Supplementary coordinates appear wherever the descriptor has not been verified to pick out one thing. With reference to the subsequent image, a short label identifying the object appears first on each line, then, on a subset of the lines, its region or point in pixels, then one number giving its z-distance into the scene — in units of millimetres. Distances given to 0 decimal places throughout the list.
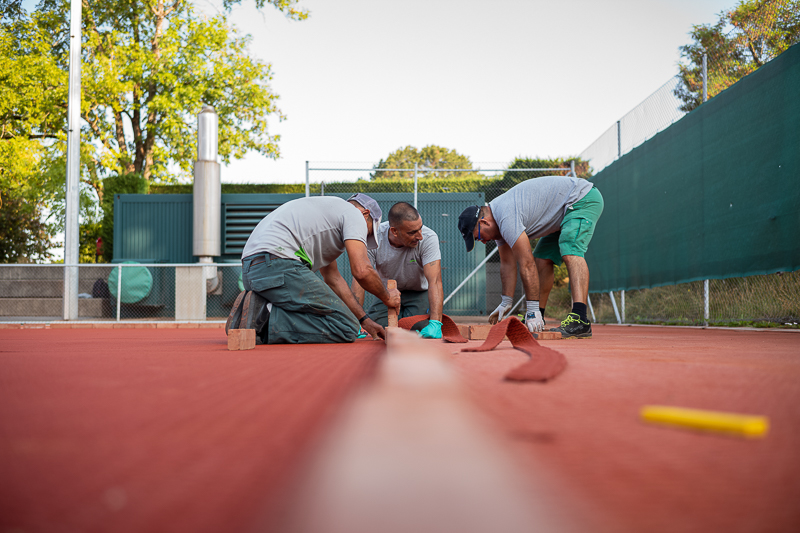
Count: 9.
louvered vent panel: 11844
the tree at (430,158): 42438
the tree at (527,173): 11484
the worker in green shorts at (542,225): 3841
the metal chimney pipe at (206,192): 10641
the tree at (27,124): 13375
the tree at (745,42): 7504
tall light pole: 8945
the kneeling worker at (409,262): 4121
